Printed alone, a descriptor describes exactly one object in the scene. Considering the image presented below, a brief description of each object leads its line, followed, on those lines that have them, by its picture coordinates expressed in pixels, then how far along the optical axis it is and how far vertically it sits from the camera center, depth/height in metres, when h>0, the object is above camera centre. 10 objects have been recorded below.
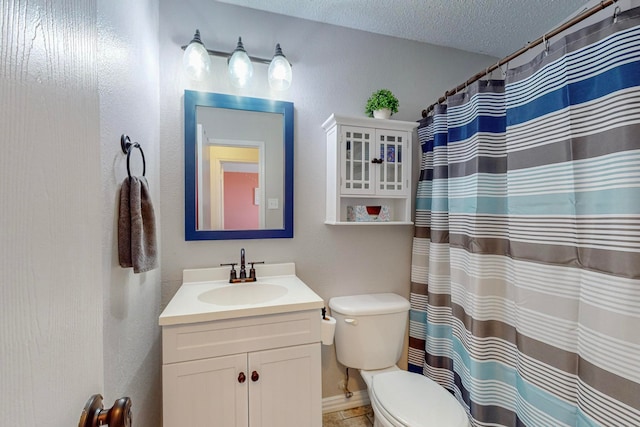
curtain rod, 0.94 +0.72
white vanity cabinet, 1.06 -0.70
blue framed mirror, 1.50 +0.25
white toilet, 1.27 -0.83
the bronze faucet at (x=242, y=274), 1.49 -0.38
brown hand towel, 0.89 -0.07
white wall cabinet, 1.60 +0.28
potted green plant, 1.68 +0.67
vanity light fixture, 1.40 +0.80
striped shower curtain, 0.83 -0.13
